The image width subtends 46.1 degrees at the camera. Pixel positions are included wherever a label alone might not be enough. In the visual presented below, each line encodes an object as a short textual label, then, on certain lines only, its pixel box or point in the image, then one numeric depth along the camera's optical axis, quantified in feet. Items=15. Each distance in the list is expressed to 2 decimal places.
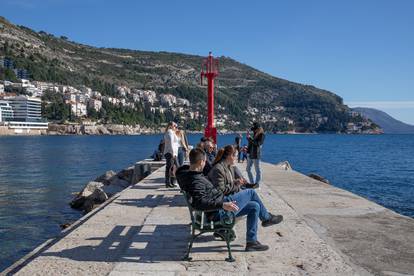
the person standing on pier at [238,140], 70.56
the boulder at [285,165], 78.36
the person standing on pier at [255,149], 40.24
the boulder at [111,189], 58.28
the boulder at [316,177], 67.11
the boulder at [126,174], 67.74
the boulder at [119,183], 65.55
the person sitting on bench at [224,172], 21.25
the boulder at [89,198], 52.49
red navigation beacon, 65.82
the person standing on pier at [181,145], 42.58
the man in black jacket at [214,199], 19.28
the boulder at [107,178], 71.29
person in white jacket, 40.50
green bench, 19.25
